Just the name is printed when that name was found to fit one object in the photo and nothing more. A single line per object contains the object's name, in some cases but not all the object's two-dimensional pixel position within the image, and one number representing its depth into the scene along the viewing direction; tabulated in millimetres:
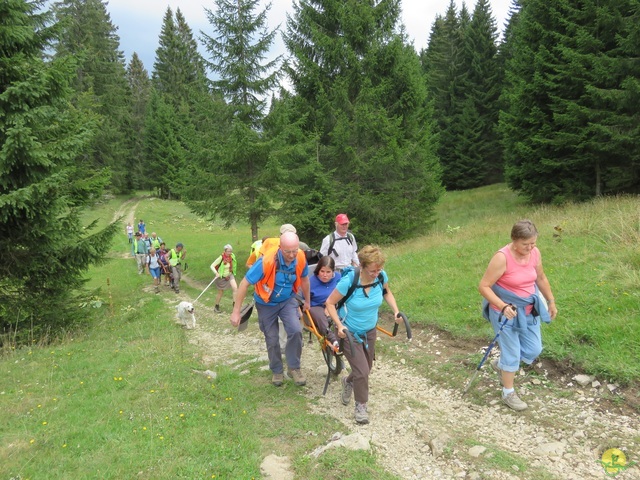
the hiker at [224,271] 11008
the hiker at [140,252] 19016
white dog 9297
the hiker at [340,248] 7527
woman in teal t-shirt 4453
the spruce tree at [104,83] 41312
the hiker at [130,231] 25778
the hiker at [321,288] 5680
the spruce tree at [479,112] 33281
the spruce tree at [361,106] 14633
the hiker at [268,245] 5295
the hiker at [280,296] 5121
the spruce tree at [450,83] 34719
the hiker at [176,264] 13969
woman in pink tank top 4410
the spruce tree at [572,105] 14727
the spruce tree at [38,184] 8133
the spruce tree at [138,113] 51656
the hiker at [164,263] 14918
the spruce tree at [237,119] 13969
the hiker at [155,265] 15077
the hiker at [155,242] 16584
